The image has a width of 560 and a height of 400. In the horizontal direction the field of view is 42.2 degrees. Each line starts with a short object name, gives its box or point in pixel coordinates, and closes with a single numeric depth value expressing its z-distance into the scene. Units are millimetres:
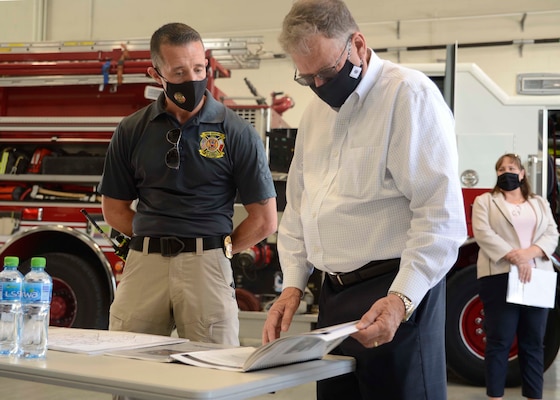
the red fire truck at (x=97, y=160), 5230
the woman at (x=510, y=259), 4504
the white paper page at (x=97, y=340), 1857
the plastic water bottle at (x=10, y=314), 1789
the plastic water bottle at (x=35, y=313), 1771
